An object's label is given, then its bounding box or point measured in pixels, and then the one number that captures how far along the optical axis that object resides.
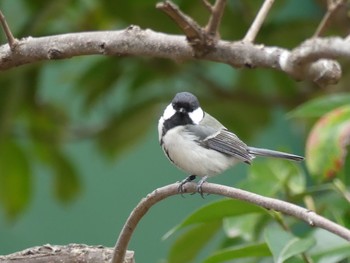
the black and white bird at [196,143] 6.47
